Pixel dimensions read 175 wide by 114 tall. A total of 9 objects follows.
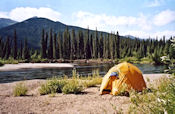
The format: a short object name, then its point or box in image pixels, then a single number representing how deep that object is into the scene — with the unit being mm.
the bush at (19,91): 10453
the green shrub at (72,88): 10352
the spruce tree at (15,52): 78312
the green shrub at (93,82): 12823
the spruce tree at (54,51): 84488
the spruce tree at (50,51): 85462
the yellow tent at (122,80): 9789
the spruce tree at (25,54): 76288
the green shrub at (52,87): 10708
